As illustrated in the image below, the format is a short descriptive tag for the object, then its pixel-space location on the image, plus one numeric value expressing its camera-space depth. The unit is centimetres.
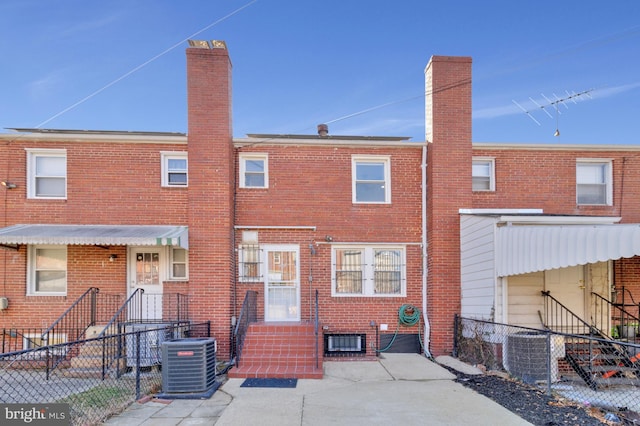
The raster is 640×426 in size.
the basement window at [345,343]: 1016
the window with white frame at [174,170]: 1030
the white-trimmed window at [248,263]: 1038
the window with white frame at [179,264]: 1026
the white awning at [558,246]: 648
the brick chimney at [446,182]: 1002
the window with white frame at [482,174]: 1084
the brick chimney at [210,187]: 963
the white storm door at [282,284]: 1033
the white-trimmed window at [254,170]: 1055
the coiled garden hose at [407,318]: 1025
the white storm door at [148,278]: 1003
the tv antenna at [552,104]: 1090
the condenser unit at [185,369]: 658
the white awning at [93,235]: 851
